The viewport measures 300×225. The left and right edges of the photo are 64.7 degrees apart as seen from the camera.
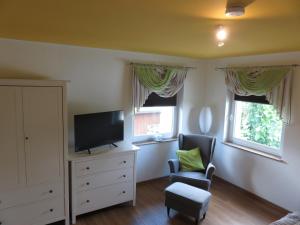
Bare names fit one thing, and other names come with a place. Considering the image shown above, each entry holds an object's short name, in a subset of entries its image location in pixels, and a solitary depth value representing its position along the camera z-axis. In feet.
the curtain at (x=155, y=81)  11.99
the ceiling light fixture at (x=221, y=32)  6.86
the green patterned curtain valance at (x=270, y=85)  10.29
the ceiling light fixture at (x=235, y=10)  5.04
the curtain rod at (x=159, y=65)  12.03
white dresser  9.32
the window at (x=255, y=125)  11.39
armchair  10.96
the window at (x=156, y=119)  12.98
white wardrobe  7.84
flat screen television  9.41
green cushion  12.01
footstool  9.20
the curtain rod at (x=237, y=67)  10.01
